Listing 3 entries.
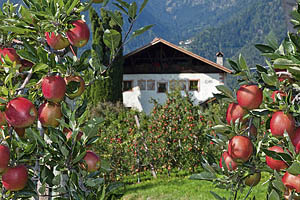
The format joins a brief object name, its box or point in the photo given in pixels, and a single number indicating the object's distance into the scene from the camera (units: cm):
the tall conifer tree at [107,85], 2302
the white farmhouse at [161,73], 2622
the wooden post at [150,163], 1017
